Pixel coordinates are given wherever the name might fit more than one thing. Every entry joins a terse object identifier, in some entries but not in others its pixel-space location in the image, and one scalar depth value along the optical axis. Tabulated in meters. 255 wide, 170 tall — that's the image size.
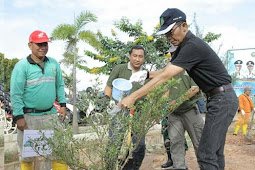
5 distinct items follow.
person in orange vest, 11.08
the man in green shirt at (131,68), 4.52
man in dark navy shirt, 3.15
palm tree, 13.65
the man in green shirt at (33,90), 3.93
